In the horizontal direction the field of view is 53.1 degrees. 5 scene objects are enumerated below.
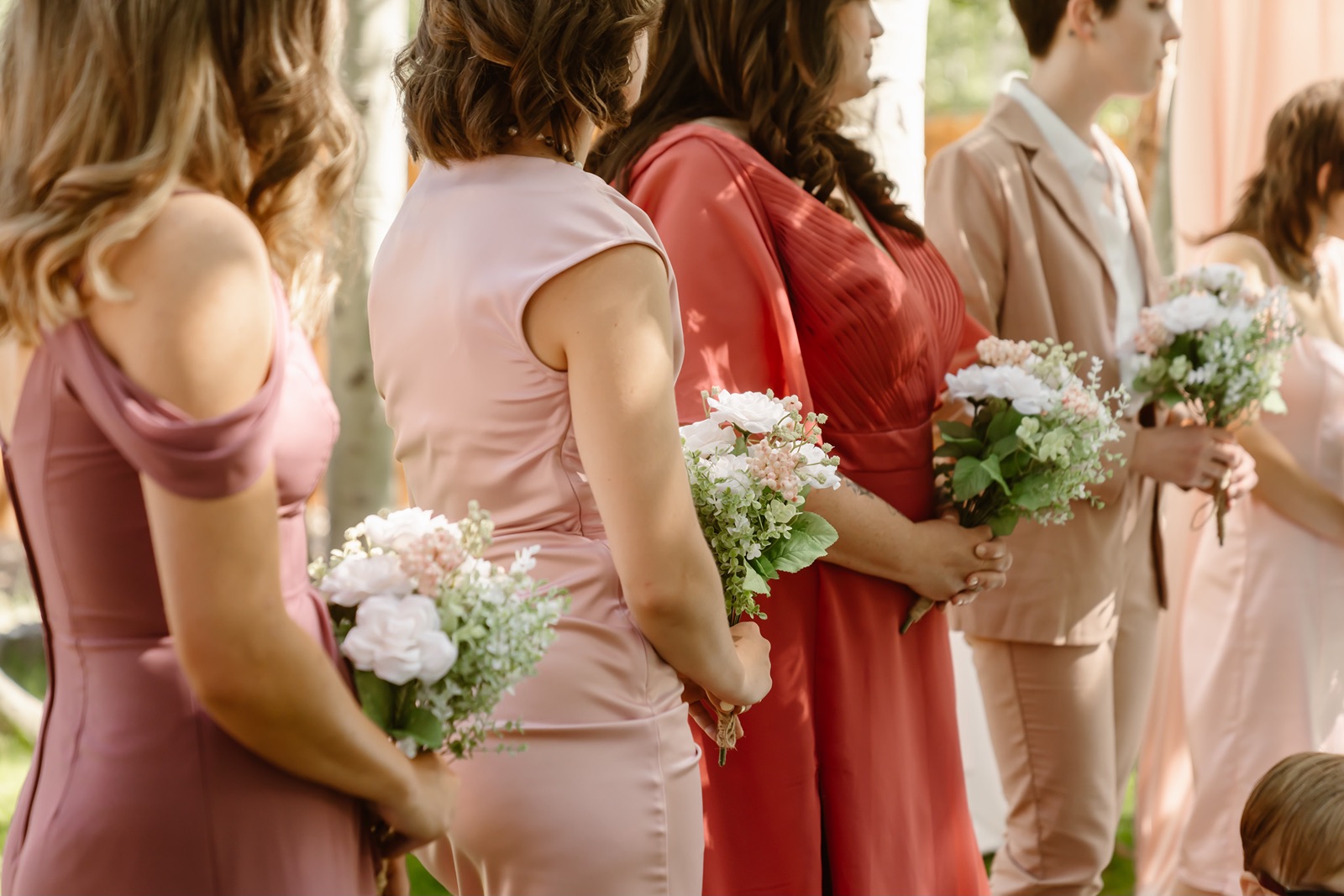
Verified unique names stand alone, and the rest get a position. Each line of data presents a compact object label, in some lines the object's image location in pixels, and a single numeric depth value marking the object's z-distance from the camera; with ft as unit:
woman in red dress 8.54
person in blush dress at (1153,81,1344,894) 13.14
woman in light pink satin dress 5.90
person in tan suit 11.39
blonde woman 4.47
